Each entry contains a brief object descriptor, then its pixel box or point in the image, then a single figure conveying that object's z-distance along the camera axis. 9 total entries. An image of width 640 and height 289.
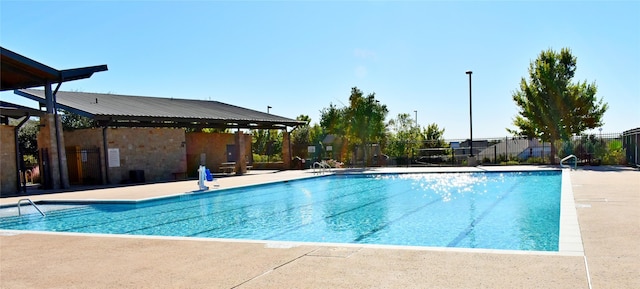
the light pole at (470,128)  24.23
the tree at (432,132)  35.47
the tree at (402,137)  29.66
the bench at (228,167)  25.45
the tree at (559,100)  23.48
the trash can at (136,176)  19.64
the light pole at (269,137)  35.89
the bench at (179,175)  21.17
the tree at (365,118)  28.31
